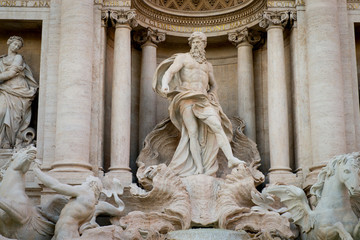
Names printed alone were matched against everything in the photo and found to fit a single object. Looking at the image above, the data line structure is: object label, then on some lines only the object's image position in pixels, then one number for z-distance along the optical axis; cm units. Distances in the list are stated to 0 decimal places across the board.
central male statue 1681
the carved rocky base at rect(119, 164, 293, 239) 1489
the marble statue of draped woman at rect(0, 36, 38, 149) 1730
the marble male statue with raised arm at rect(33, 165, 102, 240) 1363
